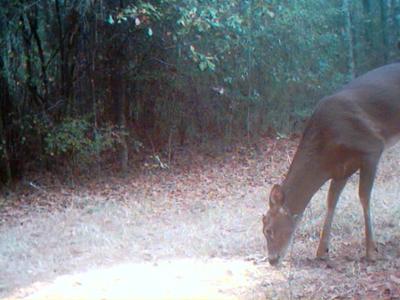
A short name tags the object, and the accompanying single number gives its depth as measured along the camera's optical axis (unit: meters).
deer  6.65
